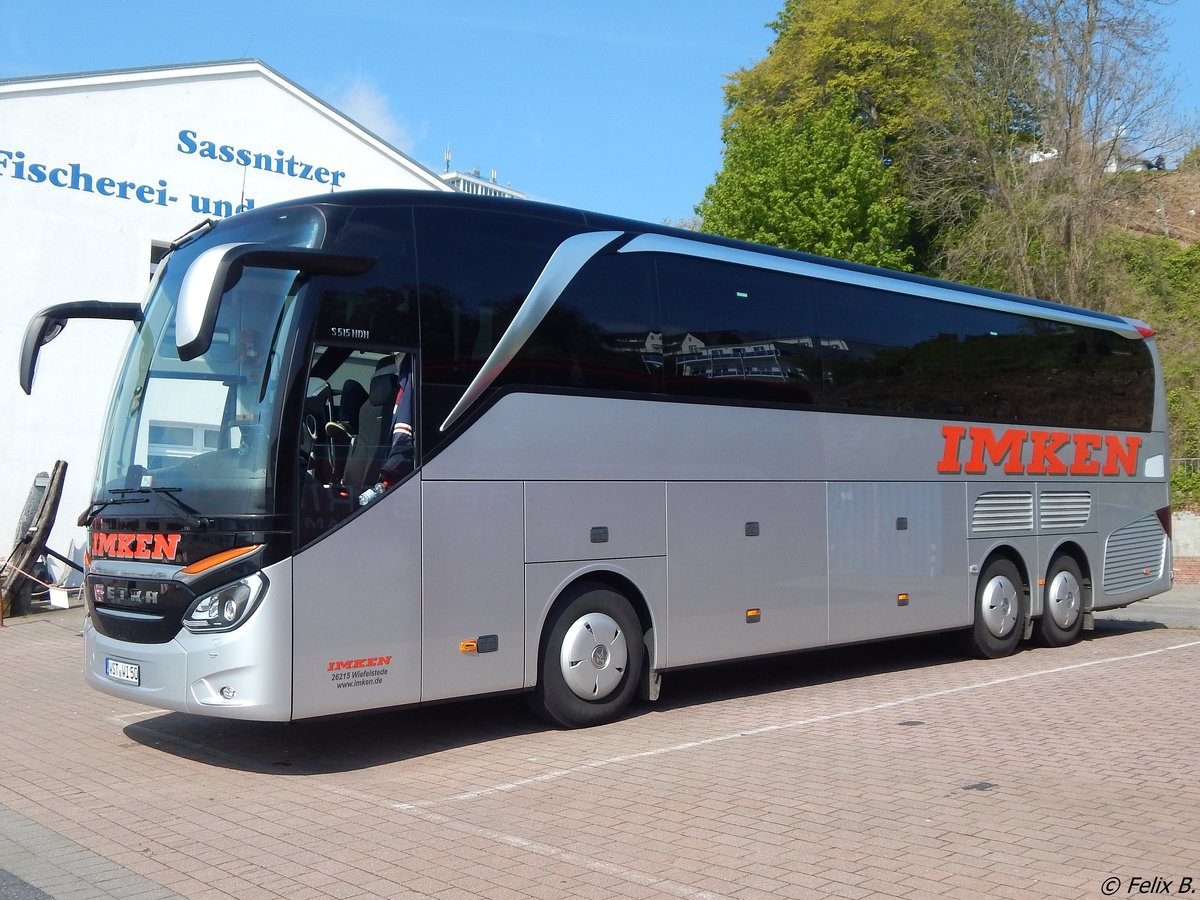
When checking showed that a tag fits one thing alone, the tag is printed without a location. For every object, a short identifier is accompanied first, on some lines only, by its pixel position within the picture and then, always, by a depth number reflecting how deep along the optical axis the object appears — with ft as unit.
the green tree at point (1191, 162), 104.46
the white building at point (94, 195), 57.72
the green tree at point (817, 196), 123.95
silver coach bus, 24.95
